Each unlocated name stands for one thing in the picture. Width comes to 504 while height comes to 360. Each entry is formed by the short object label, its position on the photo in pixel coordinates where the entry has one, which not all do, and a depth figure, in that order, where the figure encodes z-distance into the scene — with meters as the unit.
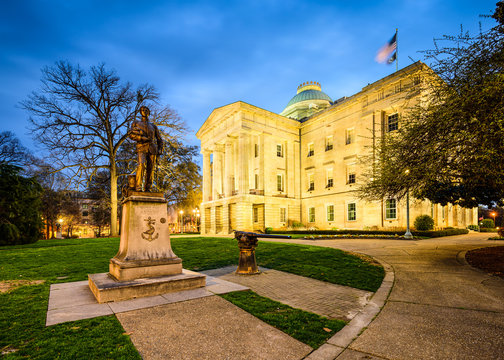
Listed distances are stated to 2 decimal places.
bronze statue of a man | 6.71
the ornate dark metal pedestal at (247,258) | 7.25
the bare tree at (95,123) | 22.38
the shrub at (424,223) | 22.38
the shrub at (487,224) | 32.50
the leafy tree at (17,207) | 15.95
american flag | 25.03
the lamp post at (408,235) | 18.66
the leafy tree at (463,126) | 6.21
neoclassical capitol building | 28.38
